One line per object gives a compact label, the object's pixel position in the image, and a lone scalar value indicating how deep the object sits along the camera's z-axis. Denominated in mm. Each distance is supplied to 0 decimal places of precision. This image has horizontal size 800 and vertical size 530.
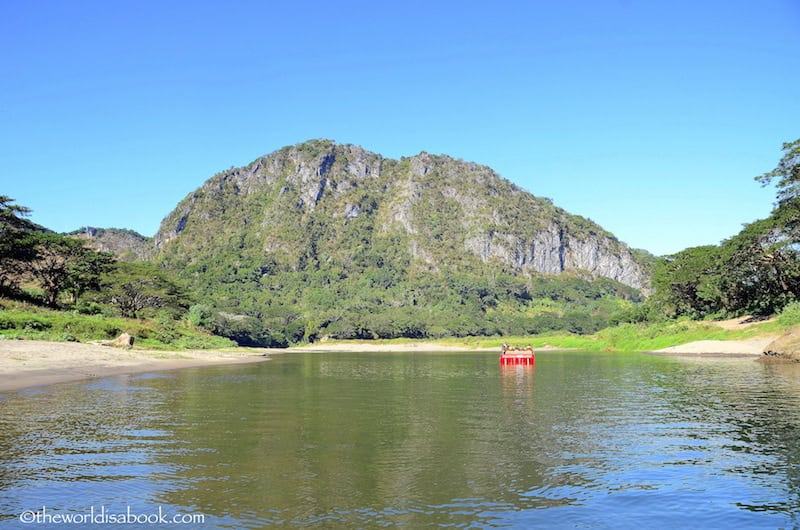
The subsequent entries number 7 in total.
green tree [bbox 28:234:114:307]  87938
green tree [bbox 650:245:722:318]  101062
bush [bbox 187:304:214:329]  128837
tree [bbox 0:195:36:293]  79062
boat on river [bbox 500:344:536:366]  72938
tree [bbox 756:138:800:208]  72250
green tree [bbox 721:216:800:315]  81188
